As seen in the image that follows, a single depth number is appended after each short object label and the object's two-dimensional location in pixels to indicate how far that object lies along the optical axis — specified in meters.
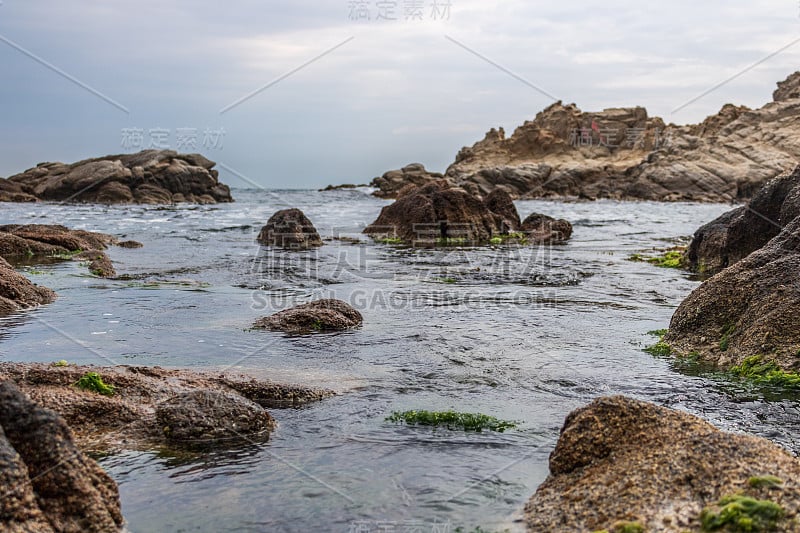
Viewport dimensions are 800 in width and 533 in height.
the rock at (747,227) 11.95
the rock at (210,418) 5.55
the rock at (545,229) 26.23
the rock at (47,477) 3.55
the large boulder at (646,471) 3.80
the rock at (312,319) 9.77
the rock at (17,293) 10.31
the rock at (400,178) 84.19
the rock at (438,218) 25.92
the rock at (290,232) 22.77
